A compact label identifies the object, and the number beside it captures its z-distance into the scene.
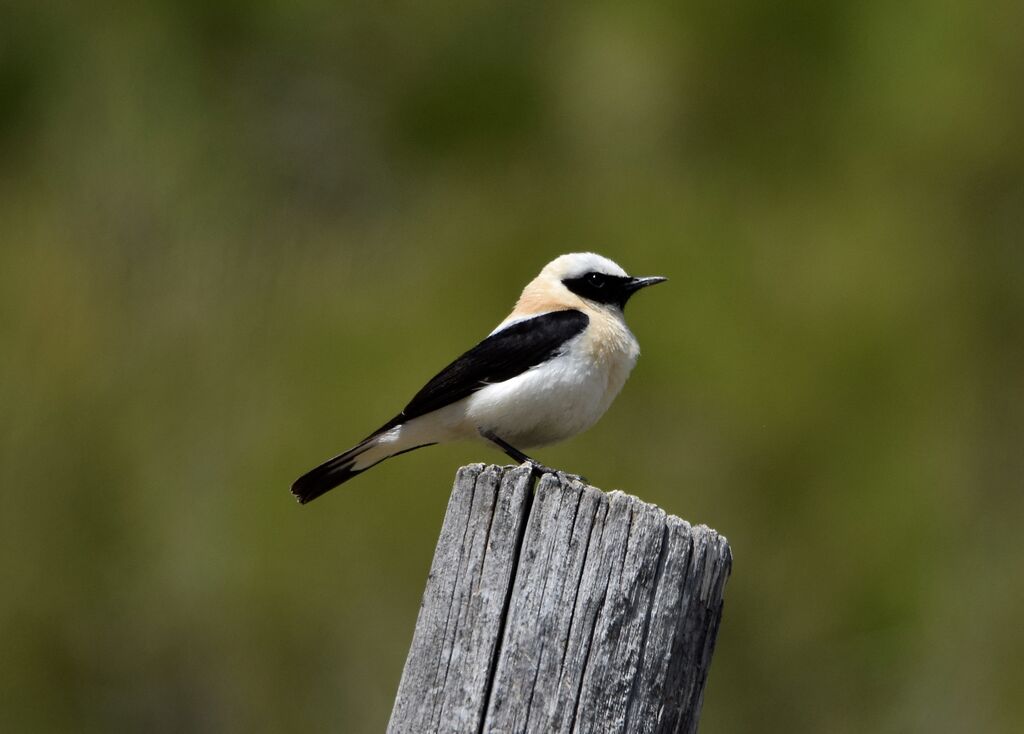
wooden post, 6.22
